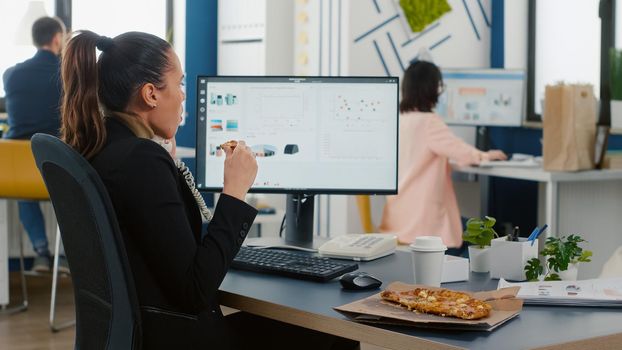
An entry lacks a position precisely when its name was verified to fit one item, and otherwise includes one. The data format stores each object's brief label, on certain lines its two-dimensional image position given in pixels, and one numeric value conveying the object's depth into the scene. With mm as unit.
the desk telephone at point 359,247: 2152
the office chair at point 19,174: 4035
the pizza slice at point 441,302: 1466
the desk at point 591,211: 4305
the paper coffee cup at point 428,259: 1788
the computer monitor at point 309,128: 2398
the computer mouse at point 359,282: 1765
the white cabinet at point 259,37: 5270
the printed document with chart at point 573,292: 1647
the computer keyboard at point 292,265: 1878
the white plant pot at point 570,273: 1911
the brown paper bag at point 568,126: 4047
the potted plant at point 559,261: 1889
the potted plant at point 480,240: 2027
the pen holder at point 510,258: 1941
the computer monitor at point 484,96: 4980
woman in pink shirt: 4172
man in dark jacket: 4664
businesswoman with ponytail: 1610
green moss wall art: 5031
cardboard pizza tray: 1430
